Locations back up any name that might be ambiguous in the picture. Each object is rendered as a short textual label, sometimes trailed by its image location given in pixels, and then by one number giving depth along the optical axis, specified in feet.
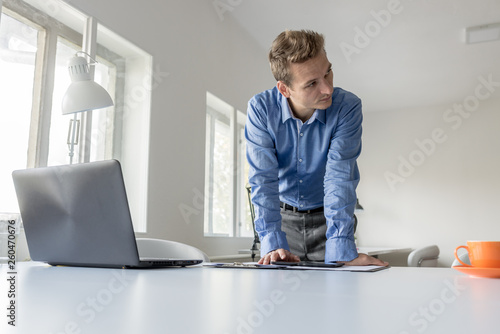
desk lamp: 5.46
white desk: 0.97
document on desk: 2.98
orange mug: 2.48
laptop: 2.79
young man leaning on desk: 4.65
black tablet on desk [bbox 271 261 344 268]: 3.21
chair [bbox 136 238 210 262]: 5.91
